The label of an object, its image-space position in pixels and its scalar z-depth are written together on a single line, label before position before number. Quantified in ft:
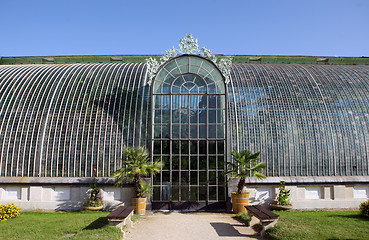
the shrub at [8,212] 53.28
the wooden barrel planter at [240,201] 58.34
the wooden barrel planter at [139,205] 58.08
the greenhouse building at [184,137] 62.69
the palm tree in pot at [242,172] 58.15
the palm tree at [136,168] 57.67
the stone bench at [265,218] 43.60
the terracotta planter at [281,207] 60.90
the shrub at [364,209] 53.93
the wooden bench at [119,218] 44.42
